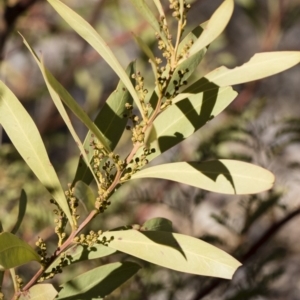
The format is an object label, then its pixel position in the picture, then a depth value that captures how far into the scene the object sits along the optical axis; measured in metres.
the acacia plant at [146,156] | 0.87
